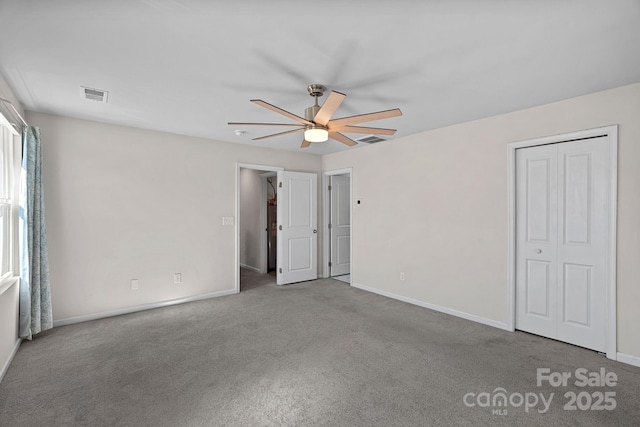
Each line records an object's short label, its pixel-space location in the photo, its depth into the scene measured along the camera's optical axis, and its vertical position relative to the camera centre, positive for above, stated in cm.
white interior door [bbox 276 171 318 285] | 538 -34
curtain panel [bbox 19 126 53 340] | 295 -36
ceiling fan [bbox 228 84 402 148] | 225 +71
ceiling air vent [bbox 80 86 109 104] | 277 +109
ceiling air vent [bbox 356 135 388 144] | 447 +105
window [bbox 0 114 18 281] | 260 +12
